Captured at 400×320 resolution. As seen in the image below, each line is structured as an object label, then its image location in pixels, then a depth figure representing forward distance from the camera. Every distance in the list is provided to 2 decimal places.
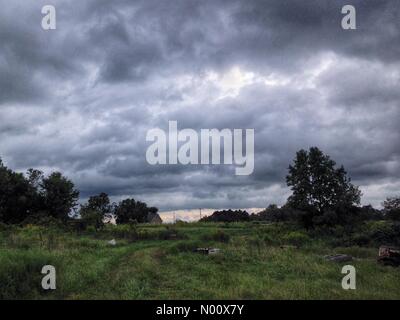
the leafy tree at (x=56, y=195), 59.97
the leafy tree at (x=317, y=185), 40.47
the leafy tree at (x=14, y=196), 55.66
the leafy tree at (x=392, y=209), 46.33
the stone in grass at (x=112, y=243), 25.27
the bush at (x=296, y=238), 29.20
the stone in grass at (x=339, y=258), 18.59
